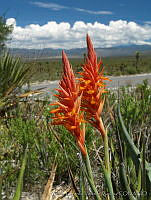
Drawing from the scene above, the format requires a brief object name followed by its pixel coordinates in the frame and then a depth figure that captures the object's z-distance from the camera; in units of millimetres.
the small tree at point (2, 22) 5348
